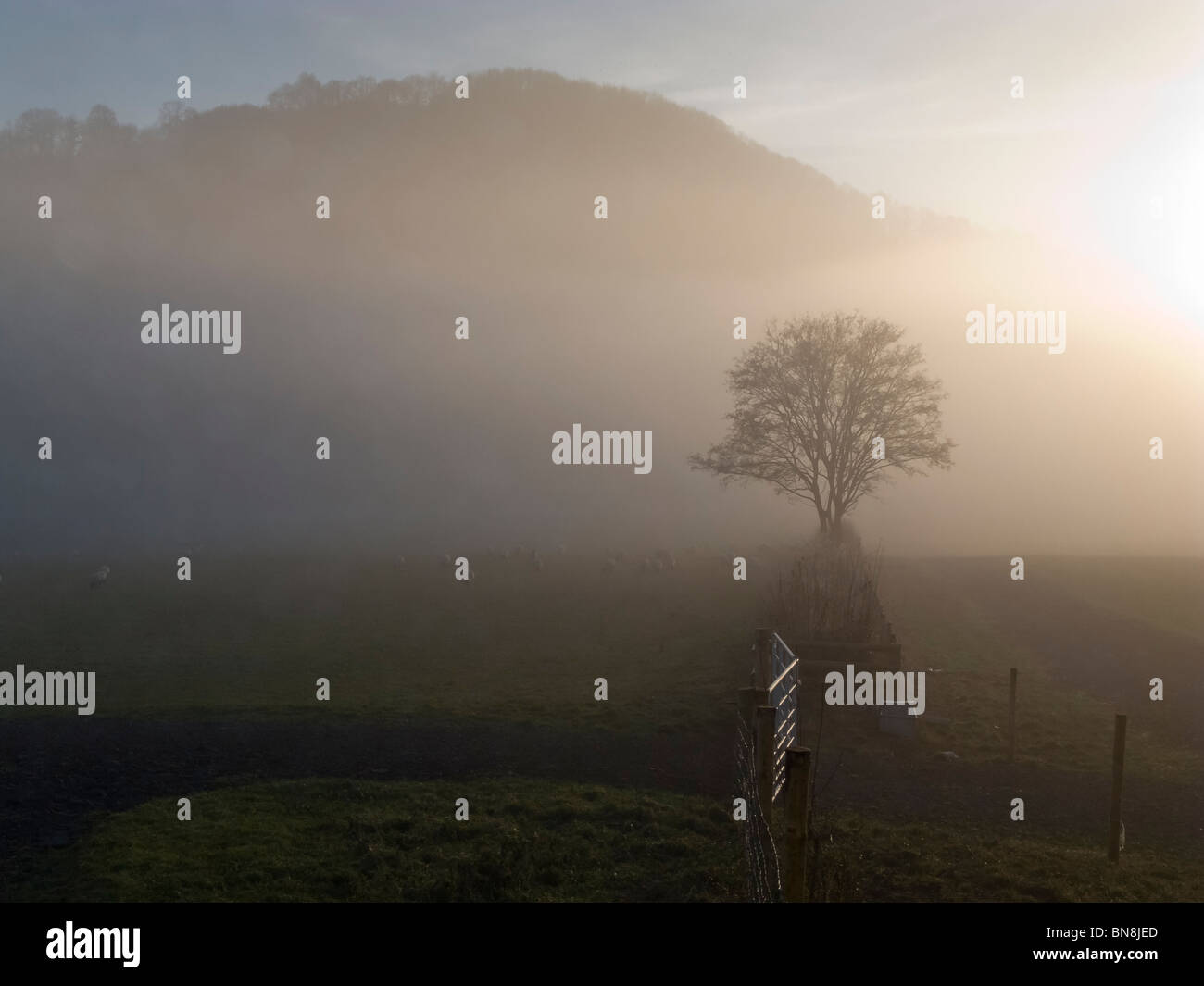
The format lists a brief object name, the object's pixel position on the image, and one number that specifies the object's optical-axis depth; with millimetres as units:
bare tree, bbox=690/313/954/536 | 44906
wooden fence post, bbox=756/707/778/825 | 8680
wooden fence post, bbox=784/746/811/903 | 6730
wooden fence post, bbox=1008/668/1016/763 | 14391
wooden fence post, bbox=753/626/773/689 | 17172
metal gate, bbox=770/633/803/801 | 10563
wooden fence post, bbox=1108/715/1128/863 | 9961
